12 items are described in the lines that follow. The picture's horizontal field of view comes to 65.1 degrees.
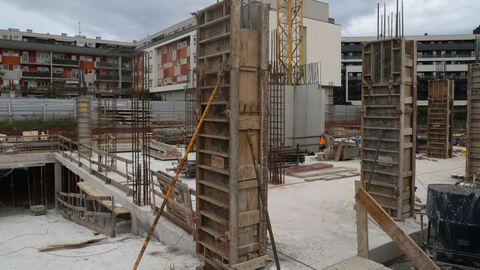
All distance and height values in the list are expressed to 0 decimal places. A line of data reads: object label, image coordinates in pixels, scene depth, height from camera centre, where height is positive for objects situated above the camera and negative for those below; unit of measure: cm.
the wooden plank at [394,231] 430 -140
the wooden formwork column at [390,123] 755 -18
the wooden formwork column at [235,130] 492 -19
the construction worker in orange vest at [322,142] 1860 -133
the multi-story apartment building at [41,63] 4974 +758
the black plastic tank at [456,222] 549 -161
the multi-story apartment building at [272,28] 4669 +892
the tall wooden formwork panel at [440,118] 1697 -16
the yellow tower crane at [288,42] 3019 +673
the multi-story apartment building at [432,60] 6139 +925
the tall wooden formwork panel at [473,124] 1122 -29
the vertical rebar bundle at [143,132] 897 -42
